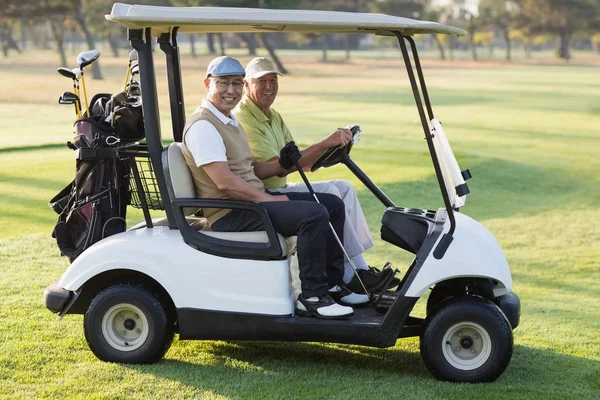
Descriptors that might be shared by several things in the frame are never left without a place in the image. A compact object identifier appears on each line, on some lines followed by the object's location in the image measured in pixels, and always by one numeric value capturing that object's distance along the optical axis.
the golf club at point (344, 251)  7.46
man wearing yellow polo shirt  7.97
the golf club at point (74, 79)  8.16
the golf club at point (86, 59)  8.21
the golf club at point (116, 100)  7.95
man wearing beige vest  7.27
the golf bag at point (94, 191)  7.78
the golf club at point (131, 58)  7.78
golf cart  7.11
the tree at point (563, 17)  134.12
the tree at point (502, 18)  143.14
